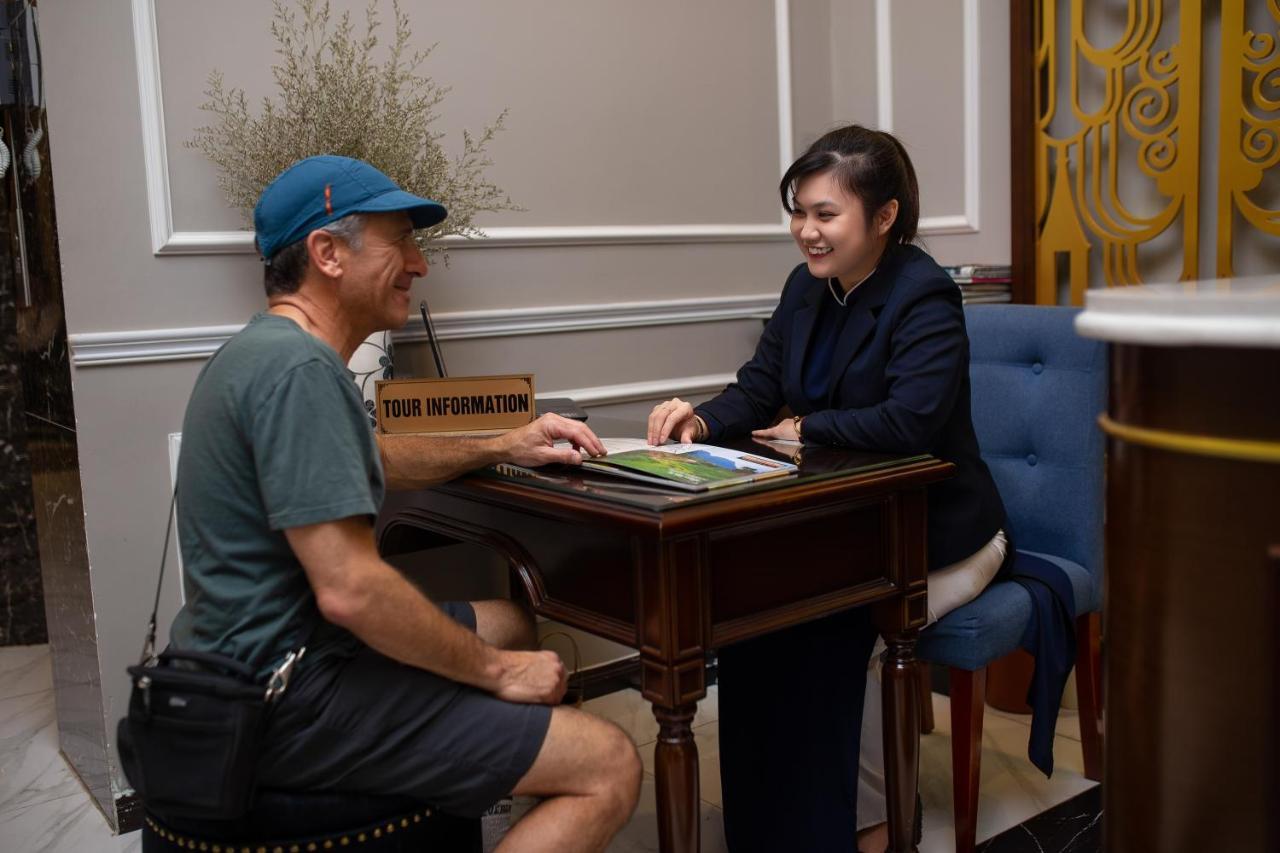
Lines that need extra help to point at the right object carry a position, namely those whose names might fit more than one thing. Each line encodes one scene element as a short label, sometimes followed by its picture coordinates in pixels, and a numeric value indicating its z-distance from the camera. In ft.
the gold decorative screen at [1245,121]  8.82
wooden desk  5.33
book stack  10.59
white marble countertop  3.16
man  4.75
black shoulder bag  4.66
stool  4.90
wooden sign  6.82
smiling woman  6.78
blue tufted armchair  7.41
